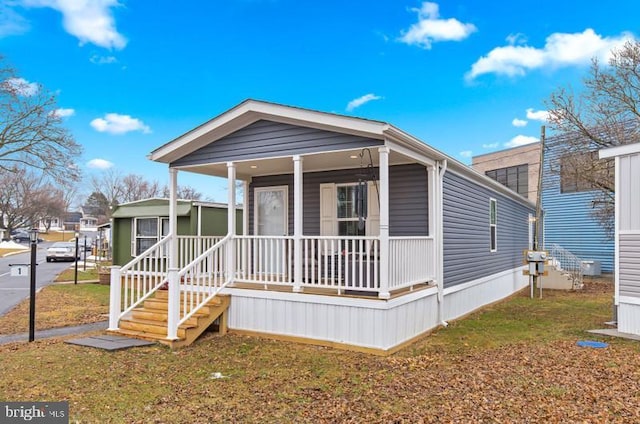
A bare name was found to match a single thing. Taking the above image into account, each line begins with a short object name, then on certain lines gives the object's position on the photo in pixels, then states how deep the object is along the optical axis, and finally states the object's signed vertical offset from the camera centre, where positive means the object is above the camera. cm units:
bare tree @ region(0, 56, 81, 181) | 2030 +447
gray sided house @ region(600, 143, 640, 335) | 721 -15
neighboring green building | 1509 +8
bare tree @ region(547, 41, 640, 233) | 1490 +383
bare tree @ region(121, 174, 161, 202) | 4547 +373
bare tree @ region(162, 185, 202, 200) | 4538 +330
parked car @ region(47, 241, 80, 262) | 2692 -172
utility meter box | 1345 -111
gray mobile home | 666 -10
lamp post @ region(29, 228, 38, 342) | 696 -87
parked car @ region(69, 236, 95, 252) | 3216 -167
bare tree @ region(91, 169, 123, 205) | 4588 +417
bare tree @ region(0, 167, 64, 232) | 5270 +283
